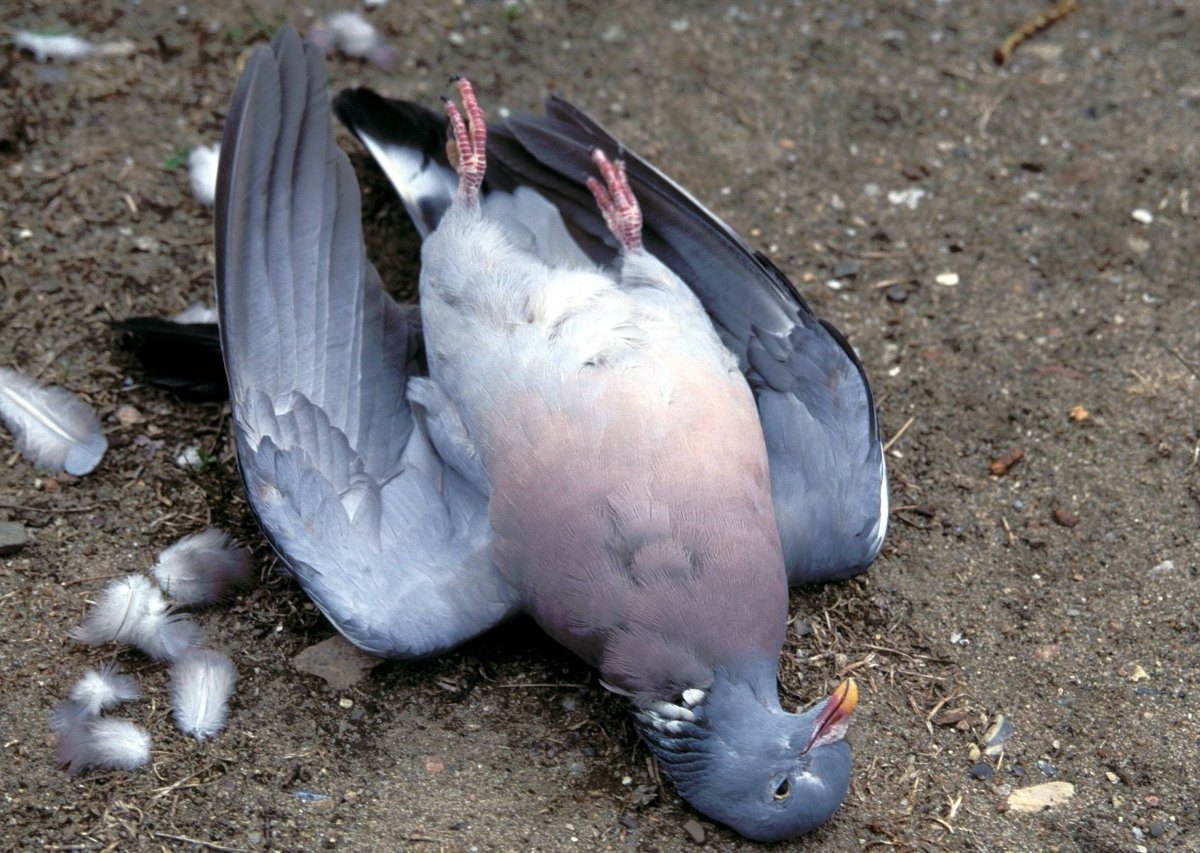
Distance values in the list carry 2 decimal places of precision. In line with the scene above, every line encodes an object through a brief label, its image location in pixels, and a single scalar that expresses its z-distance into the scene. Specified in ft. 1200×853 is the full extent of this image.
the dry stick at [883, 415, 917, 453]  13.11
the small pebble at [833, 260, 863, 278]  14.47
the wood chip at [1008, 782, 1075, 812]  10.42
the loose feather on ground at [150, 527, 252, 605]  11.37
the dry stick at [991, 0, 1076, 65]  16.63
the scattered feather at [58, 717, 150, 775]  10.08
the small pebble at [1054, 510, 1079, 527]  12.41
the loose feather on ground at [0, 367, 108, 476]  12.29
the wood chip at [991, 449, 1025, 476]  12.87
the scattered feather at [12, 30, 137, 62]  15.43
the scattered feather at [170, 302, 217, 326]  13.48
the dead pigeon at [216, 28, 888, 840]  9.90
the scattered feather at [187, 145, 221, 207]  14.46
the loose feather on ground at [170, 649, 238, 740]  10.53
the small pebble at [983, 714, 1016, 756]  10.85
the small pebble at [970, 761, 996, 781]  10.66
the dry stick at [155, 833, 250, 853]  9.64
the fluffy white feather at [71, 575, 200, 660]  10.98
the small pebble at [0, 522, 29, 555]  11.51
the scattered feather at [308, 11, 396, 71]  15.96
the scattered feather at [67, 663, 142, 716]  10.53
